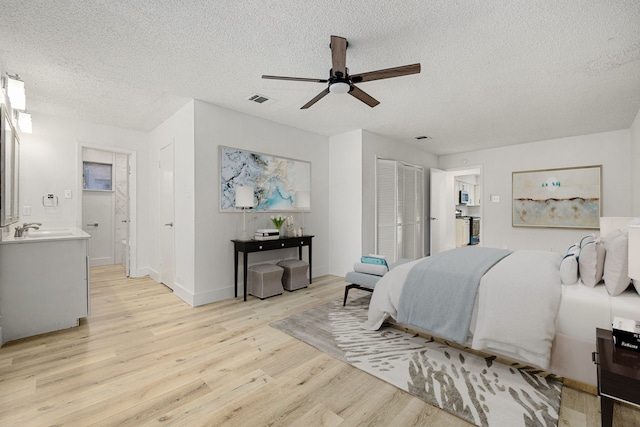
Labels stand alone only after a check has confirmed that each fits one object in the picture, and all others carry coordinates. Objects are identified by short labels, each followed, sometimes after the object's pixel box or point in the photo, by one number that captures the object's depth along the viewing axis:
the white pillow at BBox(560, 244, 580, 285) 2.08
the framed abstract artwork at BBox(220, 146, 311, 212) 3.89
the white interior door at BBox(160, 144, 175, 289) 4.15
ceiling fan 2.14
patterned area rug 1.66
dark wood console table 3.71
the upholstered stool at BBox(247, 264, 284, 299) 3.74
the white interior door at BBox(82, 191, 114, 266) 5.80
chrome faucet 2.87
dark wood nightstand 1.20
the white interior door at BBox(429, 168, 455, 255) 6.41
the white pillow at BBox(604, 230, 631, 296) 1.81
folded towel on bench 3.16
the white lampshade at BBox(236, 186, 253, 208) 3.75
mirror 2.38
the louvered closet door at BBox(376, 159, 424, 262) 5.23
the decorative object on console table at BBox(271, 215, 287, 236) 4.27
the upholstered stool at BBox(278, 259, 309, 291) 4.09
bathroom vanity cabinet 2.58
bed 1.79
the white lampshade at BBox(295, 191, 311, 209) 4.63
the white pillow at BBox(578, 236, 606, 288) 2.01
